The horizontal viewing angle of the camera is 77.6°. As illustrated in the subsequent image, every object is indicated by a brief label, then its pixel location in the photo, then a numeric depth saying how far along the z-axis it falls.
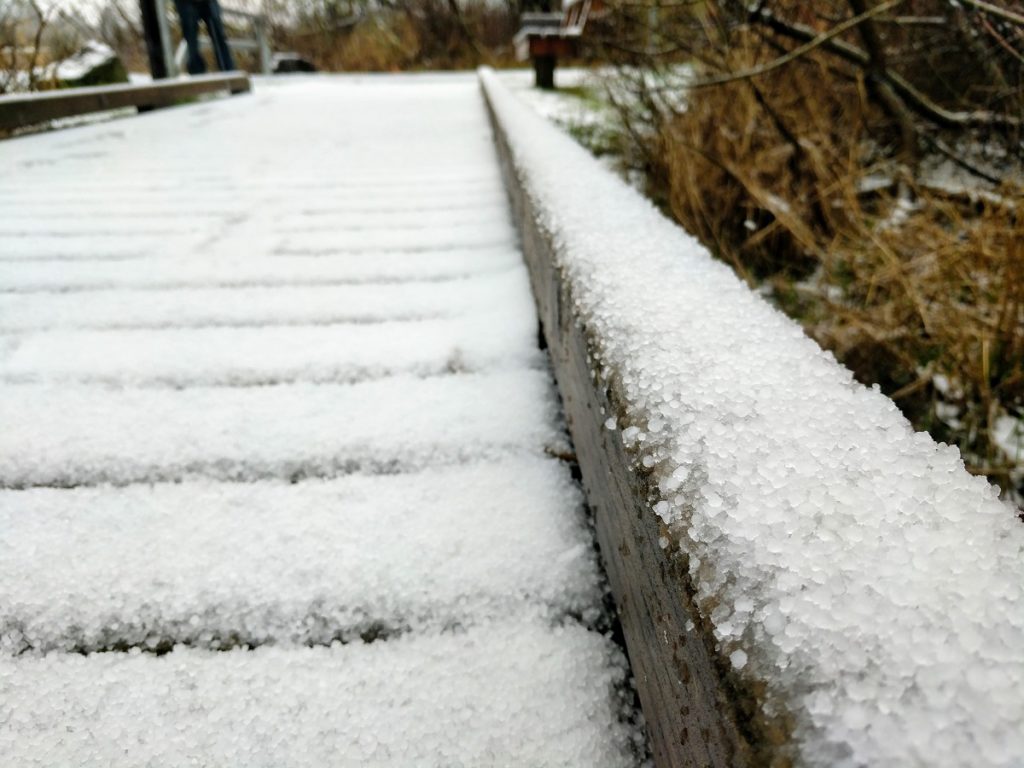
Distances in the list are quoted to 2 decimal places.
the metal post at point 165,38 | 5.22
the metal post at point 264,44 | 9.61
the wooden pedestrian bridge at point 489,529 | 0.31
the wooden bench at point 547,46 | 6.79
